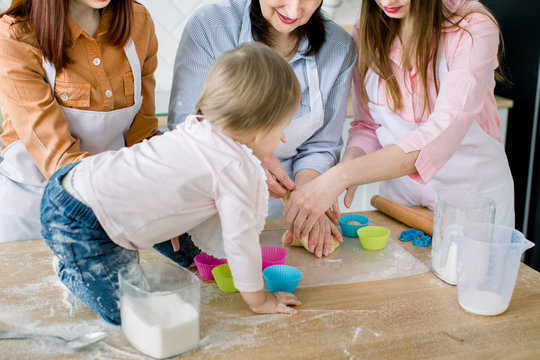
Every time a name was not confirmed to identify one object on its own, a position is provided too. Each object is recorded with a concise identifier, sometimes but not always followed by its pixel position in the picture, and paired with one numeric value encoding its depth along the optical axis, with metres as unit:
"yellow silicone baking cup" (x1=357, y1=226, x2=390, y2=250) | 1.23
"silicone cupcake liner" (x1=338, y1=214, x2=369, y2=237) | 1.33
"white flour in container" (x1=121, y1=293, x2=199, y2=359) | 0.82
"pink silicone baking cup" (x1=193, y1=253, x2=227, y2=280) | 1.09
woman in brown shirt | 1.28
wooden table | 0.84
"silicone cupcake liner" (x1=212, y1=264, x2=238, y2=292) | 1.03
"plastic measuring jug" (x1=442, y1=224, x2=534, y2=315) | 0.94
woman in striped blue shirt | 1.54
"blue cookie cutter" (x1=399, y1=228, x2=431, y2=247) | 1.28
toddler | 0.94
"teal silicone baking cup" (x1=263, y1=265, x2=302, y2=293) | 1.02
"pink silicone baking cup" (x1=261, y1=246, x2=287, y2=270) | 1.18
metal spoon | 0.85
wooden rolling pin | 1.33
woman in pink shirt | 1.31
